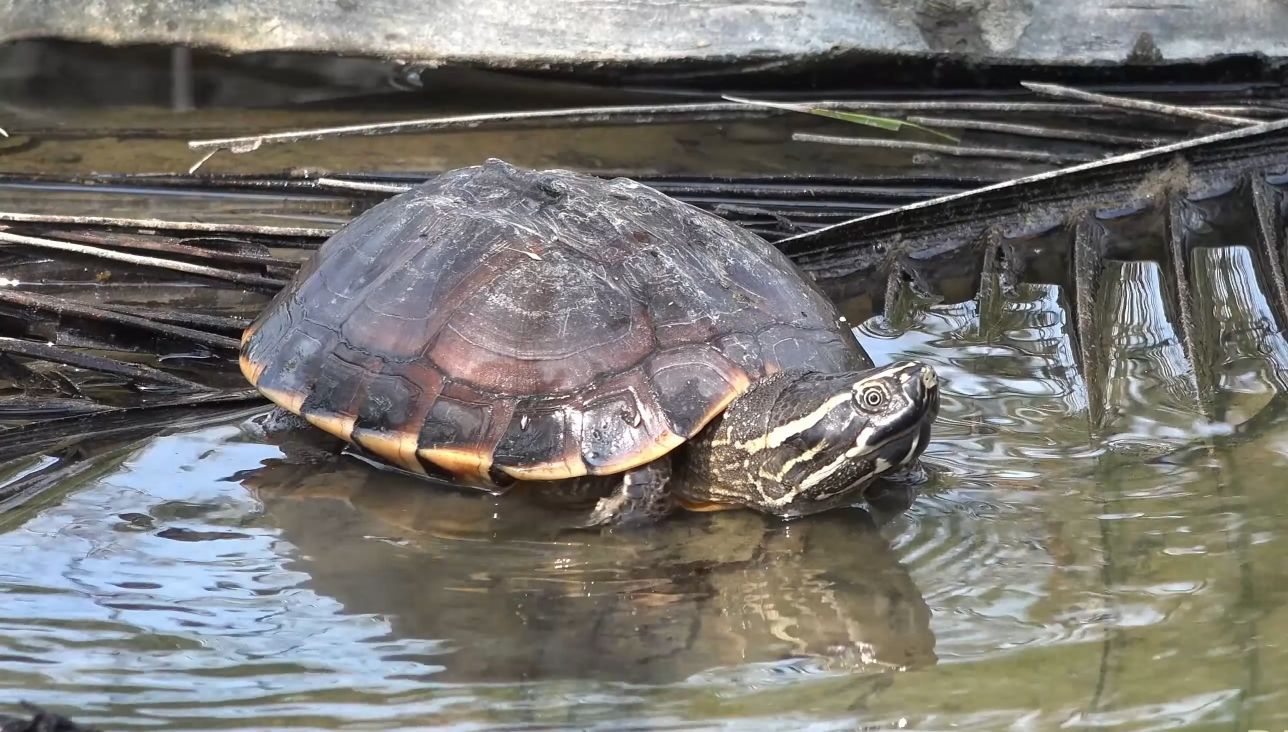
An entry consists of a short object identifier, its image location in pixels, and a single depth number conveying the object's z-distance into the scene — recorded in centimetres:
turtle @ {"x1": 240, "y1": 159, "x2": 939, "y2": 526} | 823
